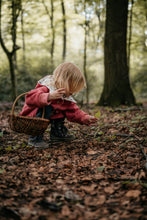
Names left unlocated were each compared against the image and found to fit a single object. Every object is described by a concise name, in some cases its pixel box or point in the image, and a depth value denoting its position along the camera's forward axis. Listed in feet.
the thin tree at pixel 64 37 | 50.60
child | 8.13
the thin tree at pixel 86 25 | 31.68
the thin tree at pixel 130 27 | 33.19
